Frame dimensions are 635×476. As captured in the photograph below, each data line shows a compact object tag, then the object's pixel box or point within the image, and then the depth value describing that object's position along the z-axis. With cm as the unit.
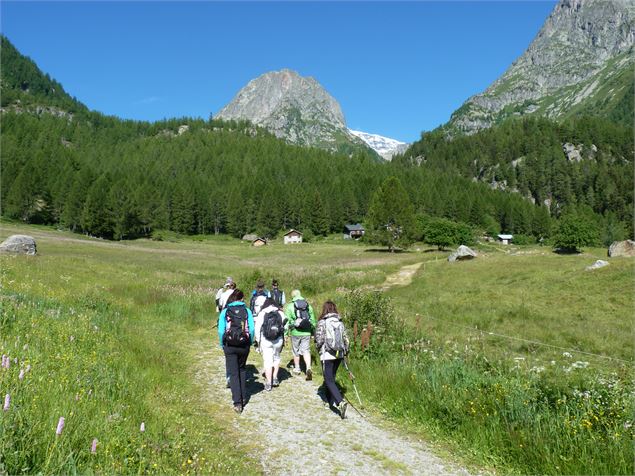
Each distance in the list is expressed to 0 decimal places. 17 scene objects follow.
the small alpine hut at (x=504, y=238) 14450
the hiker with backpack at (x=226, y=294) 1422
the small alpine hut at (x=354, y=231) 12912
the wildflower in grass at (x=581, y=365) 876
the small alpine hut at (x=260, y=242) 11536
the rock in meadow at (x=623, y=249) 4575
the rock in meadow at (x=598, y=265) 2865
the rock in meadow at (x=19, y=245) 3422
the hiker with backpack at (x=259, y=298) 1220
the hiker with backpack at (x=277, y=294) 1612
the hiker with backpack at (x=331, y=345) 900
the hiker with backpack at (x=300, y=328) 1131
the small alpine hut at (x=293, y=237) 12675
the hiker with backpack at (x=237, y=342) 870
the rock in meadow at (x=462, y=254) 5154
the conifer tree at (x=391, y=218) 8294
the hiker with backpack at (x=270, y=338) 1001
